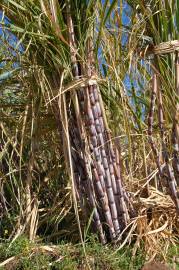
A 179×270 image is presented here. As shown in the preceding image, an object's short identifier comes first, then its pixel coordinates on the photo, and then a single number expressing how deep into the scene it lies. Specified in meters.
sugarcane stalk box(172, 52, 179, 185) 2.69
